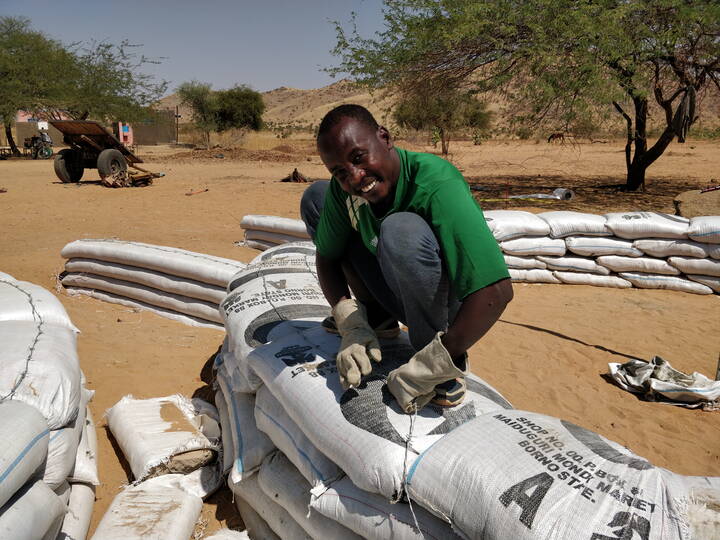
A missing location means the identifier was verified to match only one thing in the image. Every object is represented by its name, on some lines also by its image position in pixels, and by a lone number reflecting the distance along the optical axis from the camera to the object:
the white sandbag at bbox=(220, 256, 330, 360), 2.12
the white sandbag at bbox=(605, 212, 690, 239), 4.61
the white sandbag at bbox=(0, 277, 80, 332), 2.23
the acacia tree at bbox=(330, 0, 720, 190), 6.91
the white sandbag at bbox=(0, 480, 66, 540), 1.34
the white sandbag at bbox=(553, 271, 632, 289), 4.79
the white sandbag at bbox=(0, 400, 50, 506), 1.37
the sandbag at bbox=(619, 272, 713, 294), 4.64
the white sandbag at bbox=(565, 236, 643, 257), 4.74
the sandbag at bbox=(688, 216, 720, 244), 4.49
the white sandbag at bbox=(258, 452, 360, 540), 1.47
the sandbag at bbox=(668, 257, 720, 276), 4.57
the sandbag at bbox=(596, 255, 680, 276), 4.71
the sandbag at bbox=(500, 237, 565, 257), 4.75
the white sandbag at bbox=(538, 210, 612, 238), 4.76
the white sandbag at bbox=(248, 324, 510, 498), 1.37
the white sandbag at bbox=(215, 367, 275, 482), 1.83
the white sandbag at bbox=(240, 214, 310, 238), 4.88
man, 1.36
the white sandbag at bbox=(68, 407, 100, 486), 1.88
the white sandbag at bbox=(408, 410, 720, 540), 1.07
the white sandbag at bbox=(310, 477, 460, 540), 1.28
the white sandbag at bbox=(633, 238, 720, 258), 4.58
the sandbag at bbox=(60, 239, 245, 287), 3.48
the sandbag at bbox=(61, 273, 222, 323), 3.62
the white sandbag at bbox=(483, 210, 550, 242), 4.66
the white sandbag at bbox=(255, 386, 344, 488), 1.54
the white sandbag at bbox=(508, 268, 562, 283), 4.84
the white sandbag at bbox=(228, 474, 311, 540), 1.66
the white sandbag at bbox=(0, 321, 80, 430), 1.70
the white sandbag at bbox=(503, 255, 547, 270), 4.81
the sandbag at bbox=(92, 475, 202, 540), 1.67
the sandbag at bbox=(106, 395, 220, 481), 2.00
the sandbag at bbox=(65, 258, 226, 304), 3.54
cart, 10.38
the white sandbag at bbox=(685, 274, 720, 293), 4.62
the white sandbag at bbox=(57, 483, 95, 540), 1.71
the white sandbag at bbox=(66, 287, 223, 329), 3.66
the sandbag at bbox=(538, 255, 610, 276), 4.84
